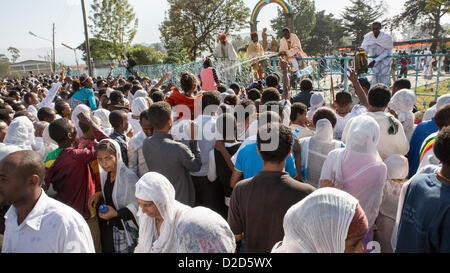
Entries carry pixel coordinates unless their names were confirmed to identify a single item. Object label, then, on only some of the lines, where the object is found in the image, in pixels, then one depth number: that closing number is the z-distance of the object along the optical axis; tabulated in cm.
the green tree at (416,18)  3100
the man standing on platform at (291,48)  963
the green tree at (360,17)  4569
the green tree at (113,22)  4012
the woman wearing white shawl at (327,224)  149
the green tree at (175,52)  2619
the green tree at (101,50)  4106
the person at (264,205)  198
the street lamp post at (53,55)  4275
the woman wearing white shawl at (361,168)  240
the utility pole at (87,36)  1778
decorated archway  1723
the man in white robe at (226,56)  1070
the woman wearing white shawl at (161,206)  213
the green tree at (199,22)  2700
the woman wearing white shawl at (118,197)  275
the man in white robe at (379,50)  809
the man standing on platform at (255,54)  1003
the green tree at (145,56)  3338
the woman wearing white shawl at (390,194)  267
